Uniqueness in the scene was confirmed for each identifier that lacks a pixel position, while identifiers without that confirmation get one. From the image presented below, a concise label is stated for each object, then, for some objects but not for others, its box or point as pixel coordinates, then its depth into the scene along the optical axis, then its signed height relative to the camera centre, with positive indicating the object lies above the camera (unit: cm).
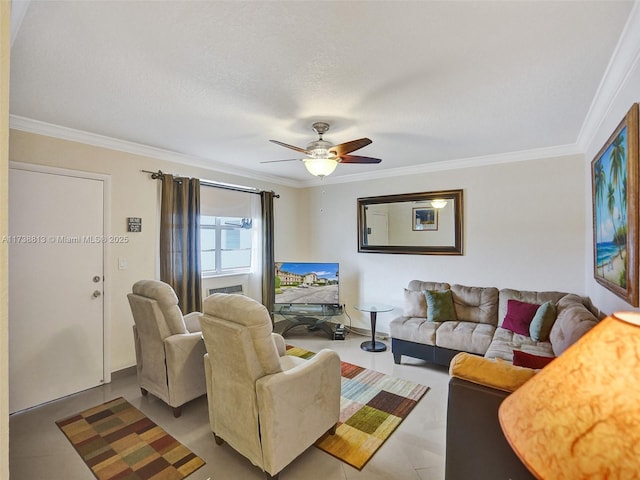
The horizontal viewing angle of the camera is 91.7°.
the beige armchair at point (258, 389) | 188 -94
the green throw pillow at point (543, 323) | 305 -79
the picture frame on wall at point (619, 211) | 171 +21
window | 437 +0
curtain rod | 367 +84
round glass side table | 425 -112
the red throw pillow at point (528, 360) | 178 -68
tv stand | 478 -108
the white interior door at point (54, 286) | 275 -39
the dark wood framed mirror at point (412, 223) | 427 +30
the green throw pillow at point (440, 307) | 379 -78
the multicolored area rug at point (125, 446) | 205 -148
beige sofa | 288 -95
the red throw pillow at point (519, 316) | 326 -78
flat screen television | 481 -62
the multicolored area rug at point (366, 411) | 226 -148
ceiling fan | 271 +80
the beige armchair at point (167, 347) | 262 -89
